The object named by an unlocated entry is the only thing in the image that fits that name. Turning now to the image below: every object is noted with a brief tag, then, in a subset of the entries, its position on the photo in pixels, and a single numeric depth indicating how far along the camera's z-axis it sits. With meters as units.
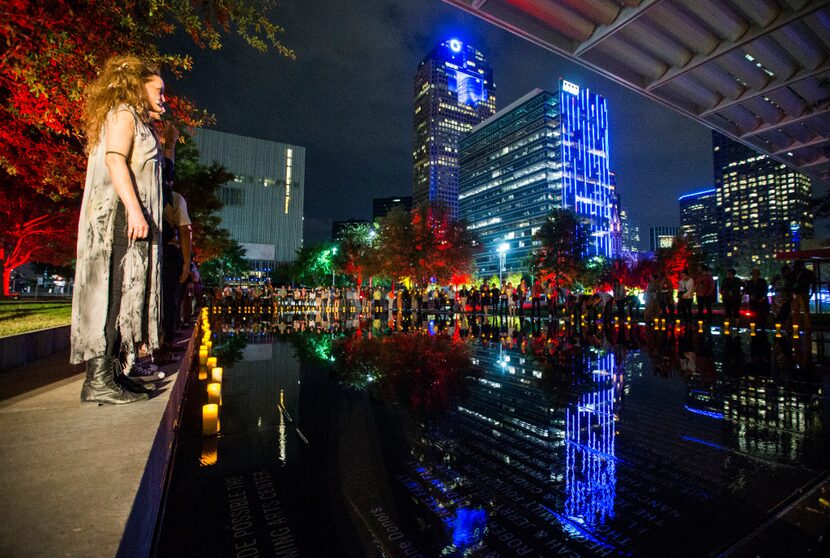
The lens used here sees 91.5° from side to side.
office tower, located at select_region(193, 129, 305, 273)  81.41
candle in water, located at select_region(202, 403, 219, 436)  3.30
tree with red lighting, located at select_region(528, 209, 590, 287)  48.94
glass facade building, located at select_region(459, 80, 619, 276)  121.69
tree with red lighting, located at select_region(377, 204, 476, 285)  38.00
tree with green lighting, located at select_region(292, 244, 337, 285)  72.31
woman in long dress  2.71
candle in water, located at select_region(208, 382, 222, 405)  3.88
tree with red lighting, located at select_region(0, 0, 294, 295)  4.27
